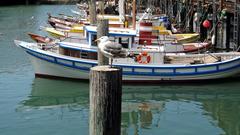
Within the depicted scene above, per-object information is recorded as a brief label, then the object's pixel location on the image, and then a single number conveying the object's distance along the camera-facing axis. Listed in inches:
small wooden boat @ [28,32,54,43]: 970.5
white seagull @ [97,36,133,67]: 323.6
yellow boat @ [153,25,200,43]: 952.1
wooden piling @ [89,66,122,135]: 288.7
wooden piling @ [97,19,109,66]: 535.2
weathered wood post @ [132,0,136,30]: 840.2
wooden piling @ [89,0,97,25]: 1013.6
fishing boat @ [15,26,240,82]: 764.0
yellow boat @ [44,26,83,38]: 915.7
